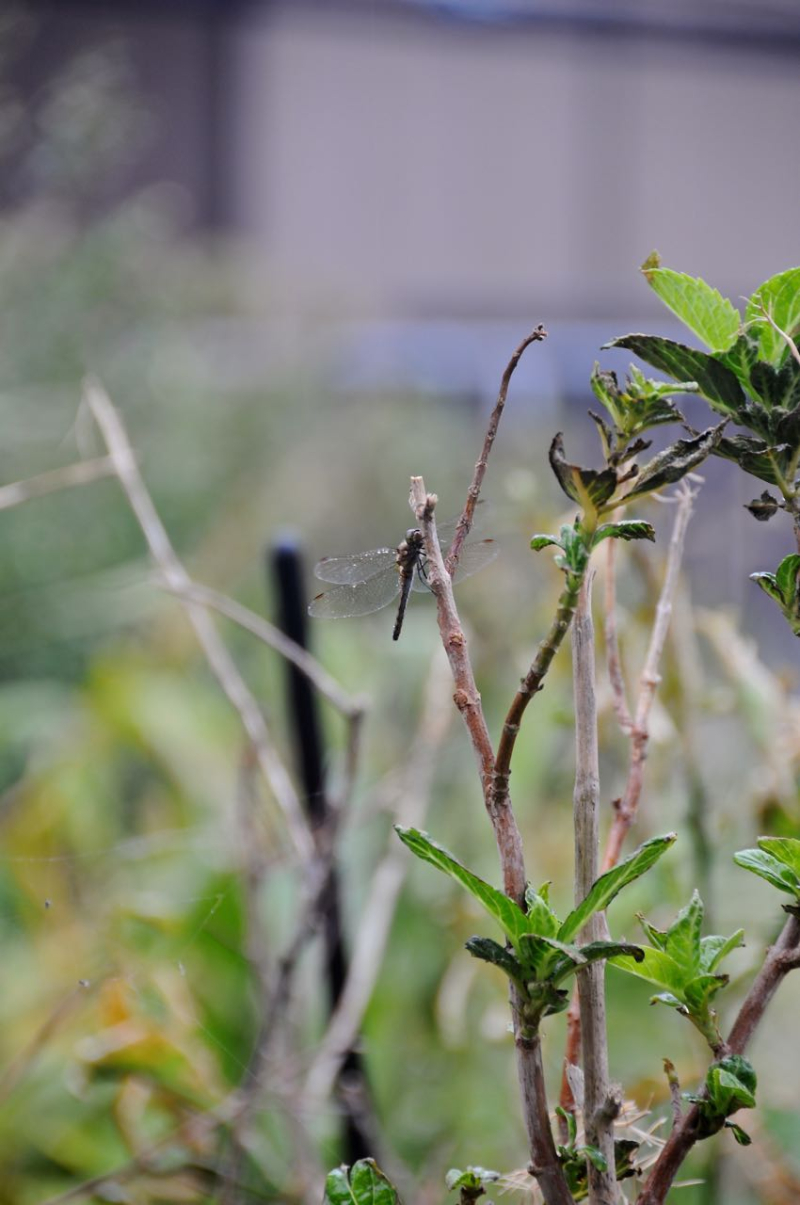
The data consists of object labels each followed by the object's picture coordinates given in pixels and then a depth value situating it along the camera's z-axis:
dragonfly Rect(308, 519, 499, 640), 2.00
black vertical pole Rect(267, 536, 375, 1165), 2.82
